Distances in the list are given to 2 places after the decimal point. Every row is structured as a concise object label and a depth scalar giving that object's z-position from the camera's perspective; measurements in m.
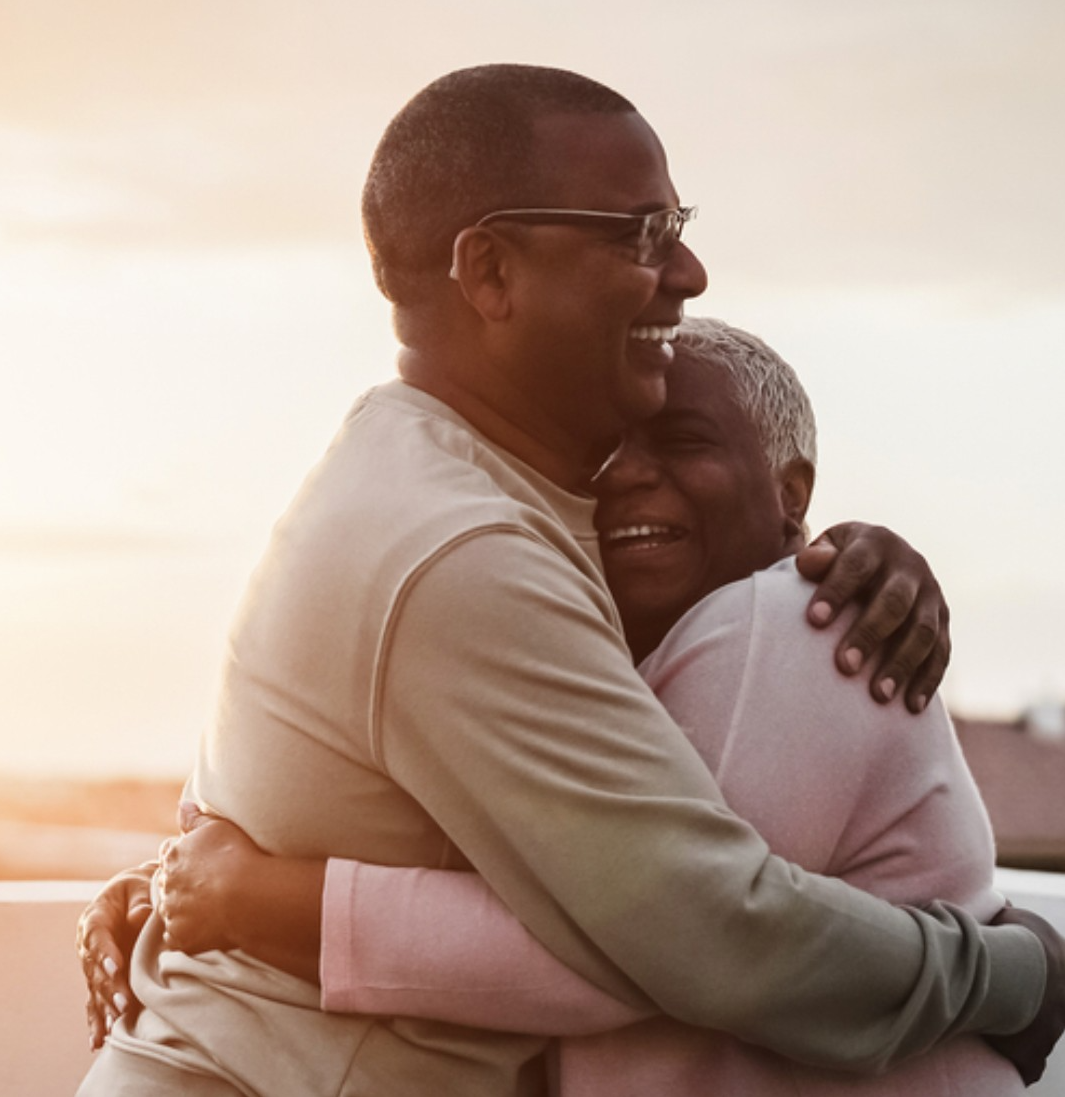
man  1.74
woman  1.78
